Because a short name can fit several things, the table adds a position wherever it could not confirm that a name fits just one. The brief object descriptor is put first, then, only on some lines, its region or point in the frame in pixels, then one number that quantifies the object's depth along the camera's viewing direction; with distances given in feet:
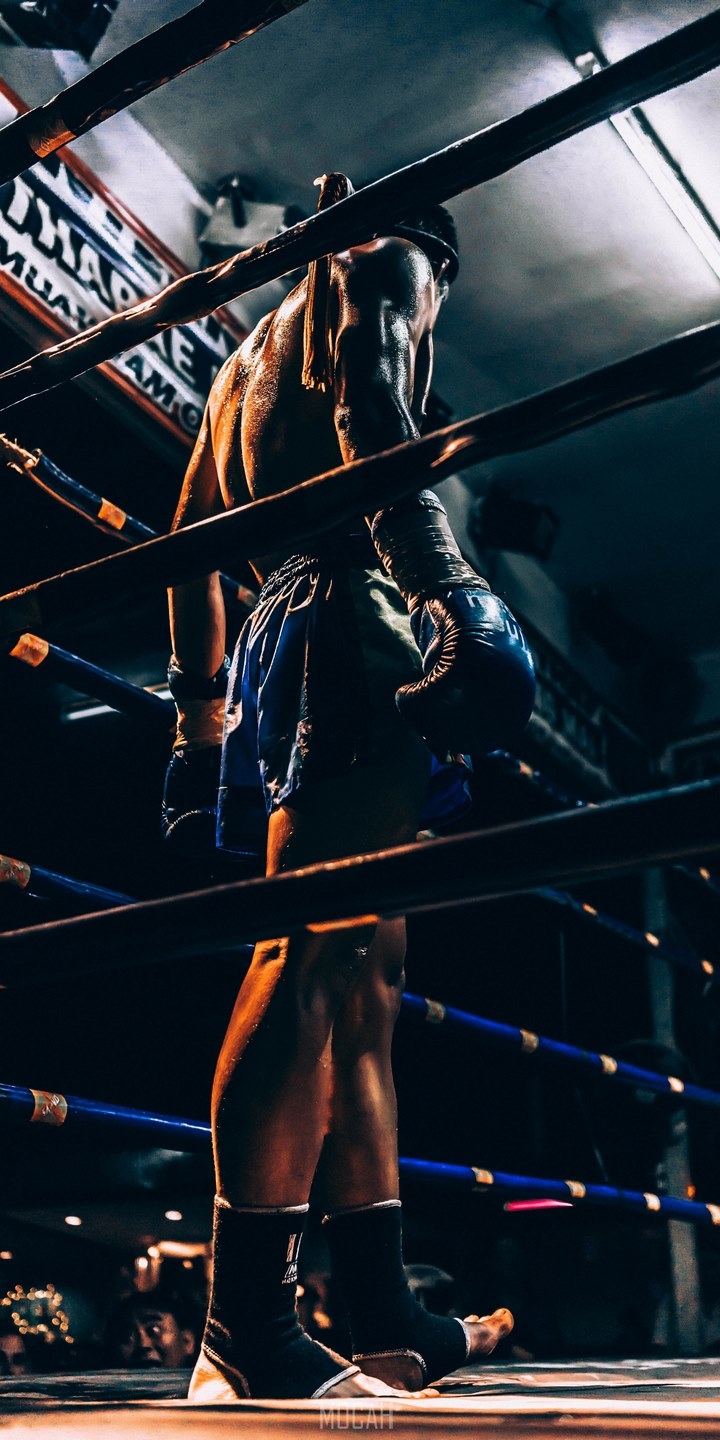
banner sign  7.91
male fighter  3.30
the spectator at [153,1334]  8.04
